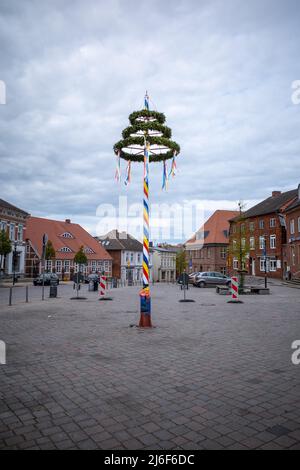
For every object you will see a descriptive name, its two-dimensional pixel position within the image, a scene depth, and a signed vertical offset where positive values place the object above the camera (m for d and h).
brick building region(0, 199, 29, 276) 46.34 +4.96
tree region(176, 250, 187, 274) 67.38 +0.11
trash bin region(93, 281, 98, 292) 26.46 -1.92
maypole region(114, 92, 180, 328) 9.94 +3.87
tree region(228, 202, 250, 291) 25.39 +1.24
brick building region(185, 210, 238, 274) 61.78 +3.32
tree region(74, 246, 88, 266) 50.28 +0.69
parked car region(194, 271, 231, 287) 34.53 -1.90
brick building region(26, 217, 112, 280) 52.56 +2.37
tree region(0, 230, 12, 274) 33.94 +1.83
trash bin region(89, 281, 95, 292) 26.63 -1.96
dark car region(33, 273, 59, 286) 36.97 -1.95
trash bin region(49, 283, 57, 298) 20.06 -1.76
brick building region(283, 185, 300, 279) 36.75 +2.30
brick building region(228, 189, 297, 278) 44.78 +4.11
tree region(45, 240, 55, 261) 45.47 +1.31
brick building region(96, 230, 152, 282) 72.75 +2.21
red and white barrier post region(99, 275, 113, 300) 17.66 -1.23
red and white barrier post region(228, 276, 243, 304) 17.11 -1.52
